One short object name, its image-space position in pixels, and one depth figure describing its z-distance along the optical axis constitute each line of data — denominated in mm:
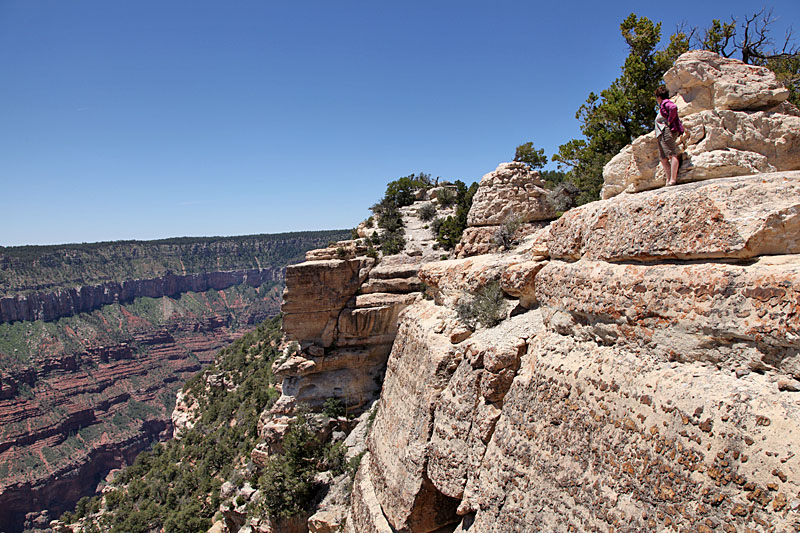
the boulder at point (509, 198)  14500
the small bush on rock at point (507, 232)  13500
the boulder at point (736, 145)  6391
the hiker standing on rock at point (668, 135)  6707
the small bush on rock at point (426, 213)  33312
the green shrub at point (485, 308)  9539
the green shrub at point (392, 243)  26609
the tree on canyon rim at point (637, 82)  15227
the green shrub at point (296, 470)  18094
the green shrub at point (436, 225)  29750
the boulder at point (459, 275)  10617
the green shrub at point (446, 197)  35219
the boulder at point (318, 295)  23969
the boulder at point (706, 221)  4844
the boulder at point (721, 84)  7098
